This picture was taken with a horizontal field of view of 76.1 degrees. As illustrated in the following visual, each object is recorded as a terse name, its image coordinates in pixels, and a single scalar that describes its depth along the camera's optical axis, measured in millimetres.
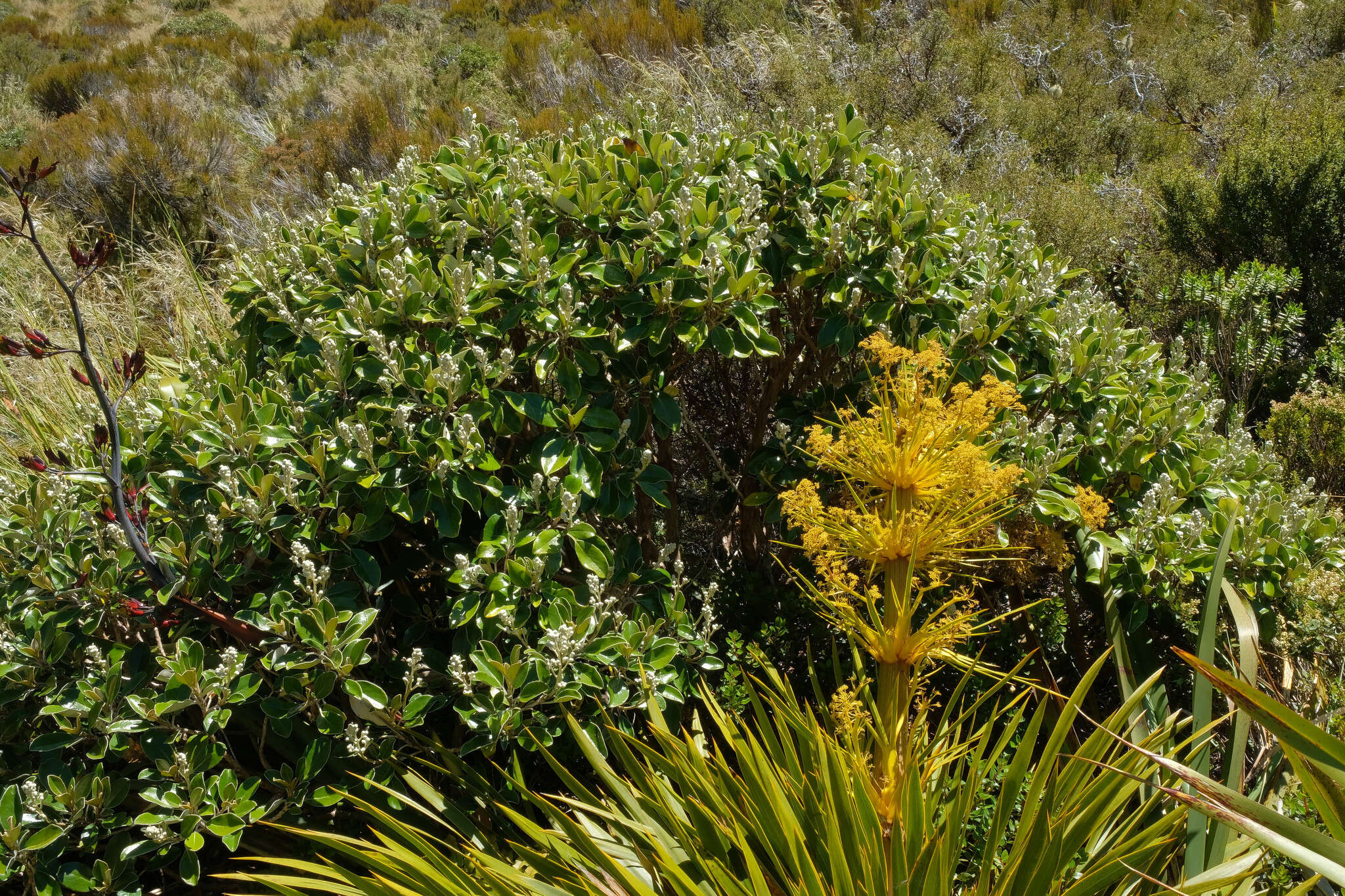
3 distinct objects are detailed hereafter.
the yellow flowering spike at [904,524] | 1540
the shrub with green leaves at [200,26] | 18281
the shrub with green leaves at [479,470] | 1920
